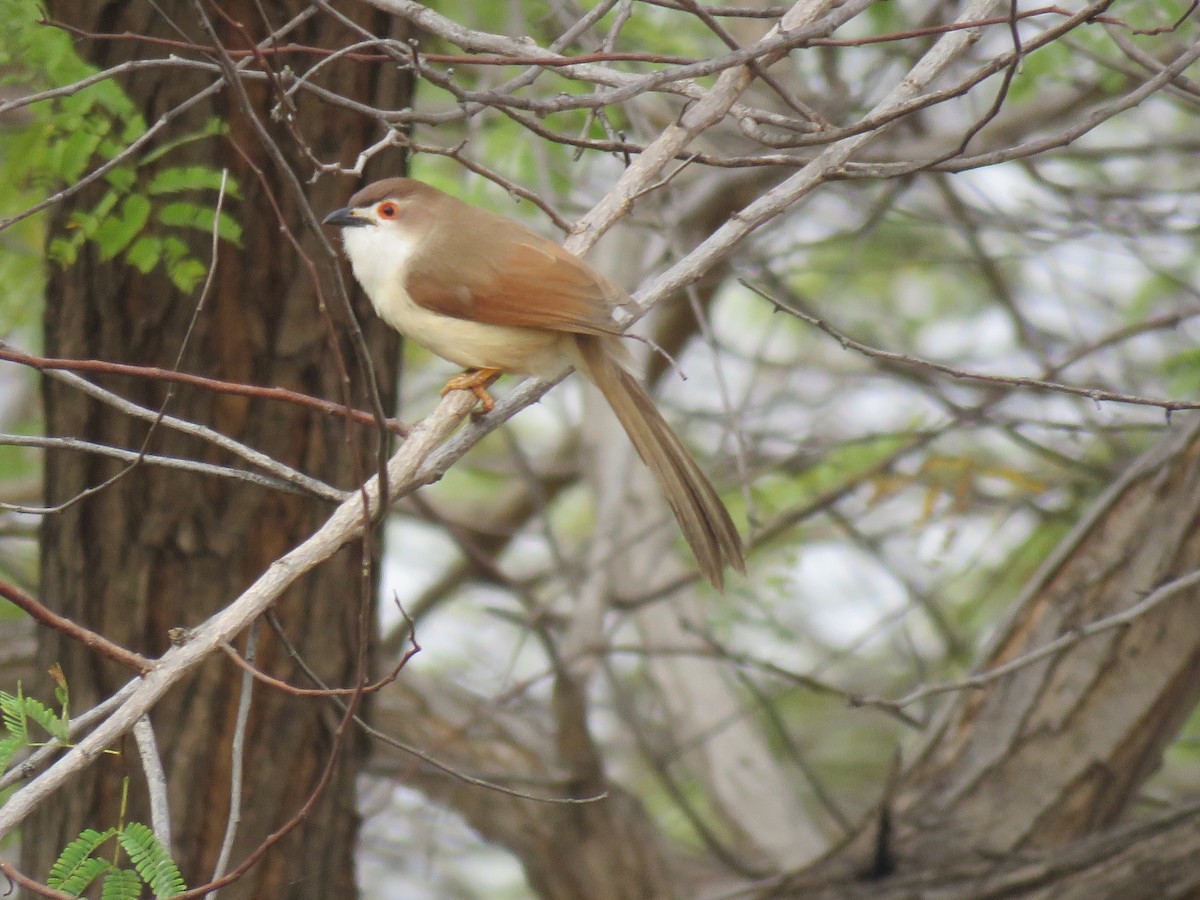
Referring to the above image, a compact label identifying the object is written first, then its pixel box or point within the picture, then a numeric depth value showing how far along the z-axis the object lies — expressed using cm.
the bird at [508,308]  761
